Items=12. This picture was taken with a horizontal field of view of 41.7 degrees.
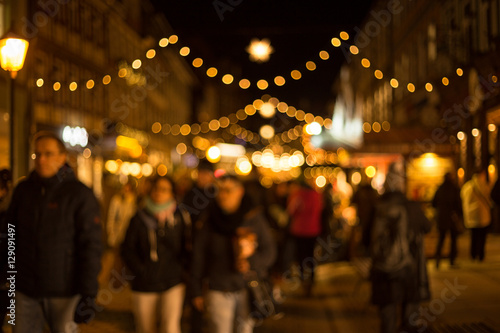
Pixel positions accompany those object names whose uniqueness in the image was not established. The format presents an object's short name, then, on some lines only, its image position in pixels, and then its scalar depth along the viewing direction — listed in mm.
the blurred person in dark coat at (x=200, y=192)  8039
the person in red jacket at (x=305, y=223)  11227
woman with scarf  5793
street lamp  9617
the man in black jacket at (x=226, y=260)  5551
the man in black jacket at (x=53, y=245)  4609
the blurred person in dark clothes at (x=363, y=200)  14993
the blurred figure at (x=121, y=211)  15164
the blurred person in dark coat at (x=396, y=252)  6488
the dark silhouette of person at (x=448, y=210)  12344
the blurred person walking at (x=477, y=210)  12180
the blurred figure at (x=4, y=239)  4930
